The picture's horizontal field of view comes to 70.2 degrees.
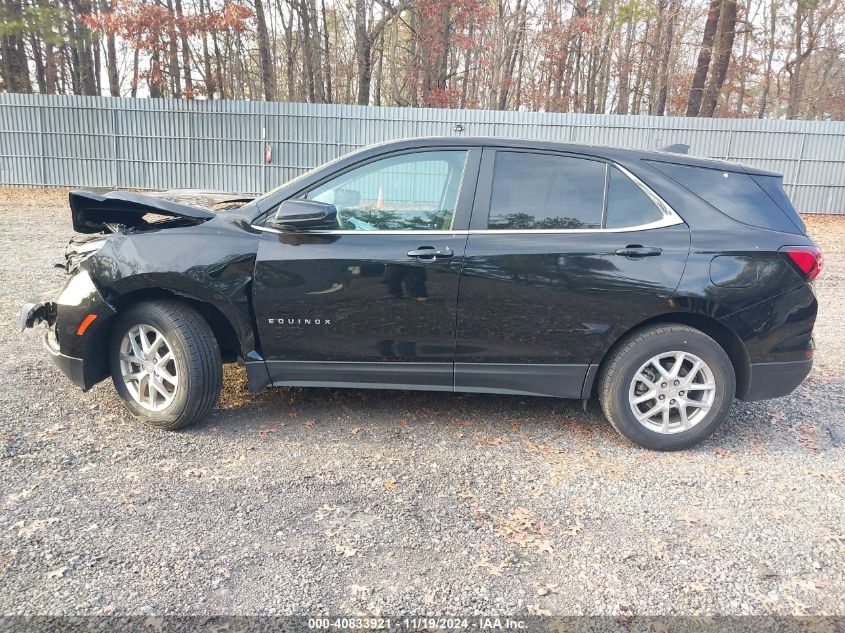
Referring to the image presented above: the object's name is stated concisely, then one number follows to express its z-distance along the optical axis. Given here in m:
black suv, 3.50
